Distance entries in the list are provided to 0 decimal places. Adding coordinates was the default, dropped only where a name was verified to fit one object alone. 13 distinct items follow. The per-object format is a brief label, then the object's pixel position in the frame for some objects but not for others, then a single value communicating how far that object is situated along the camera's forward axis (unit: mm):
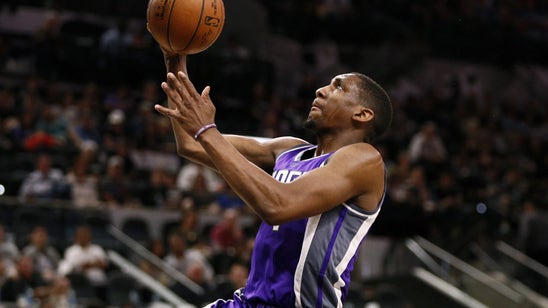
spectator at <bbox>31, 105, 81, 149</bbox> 12359
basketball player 3721
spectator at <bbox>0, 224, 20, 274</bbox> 9719
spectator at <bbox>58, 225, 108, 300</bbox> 10023
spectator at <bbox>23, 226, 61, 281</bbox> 9852
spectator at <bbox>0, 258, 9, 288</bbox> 9258
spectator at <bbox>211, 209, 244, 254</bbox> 11656
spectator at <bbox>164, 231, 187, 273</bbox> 10984
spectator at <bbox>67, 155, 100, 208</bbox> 11375
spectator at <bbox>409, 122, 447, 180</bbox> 15094
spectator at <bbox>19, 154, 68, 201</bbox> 11156
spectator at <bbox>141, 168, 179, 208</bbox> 12203
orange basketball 4164
